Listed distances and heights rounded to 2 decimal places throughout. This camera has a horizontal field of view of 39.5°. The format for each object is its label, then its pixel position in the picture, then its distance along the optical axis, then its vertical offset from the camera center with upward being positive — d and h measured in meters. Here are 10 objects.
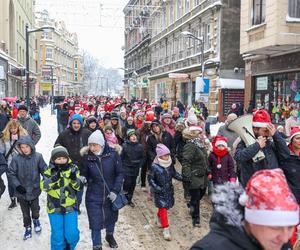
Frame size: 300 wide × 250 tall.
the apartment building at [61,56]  84.99 +10.51
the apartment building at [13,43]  30.02 +4.97
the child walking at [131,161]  7.76 -1.11
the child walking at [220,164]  6.48 -0.96
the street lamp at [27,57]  19.44 +2.16
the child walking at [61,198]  5.00 -1.17
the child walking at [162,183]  6.12 -1.20
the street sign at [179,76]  27.27 +1.73
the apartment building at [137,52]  48.62 +6.76
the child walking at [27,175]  5.73 -1.03
